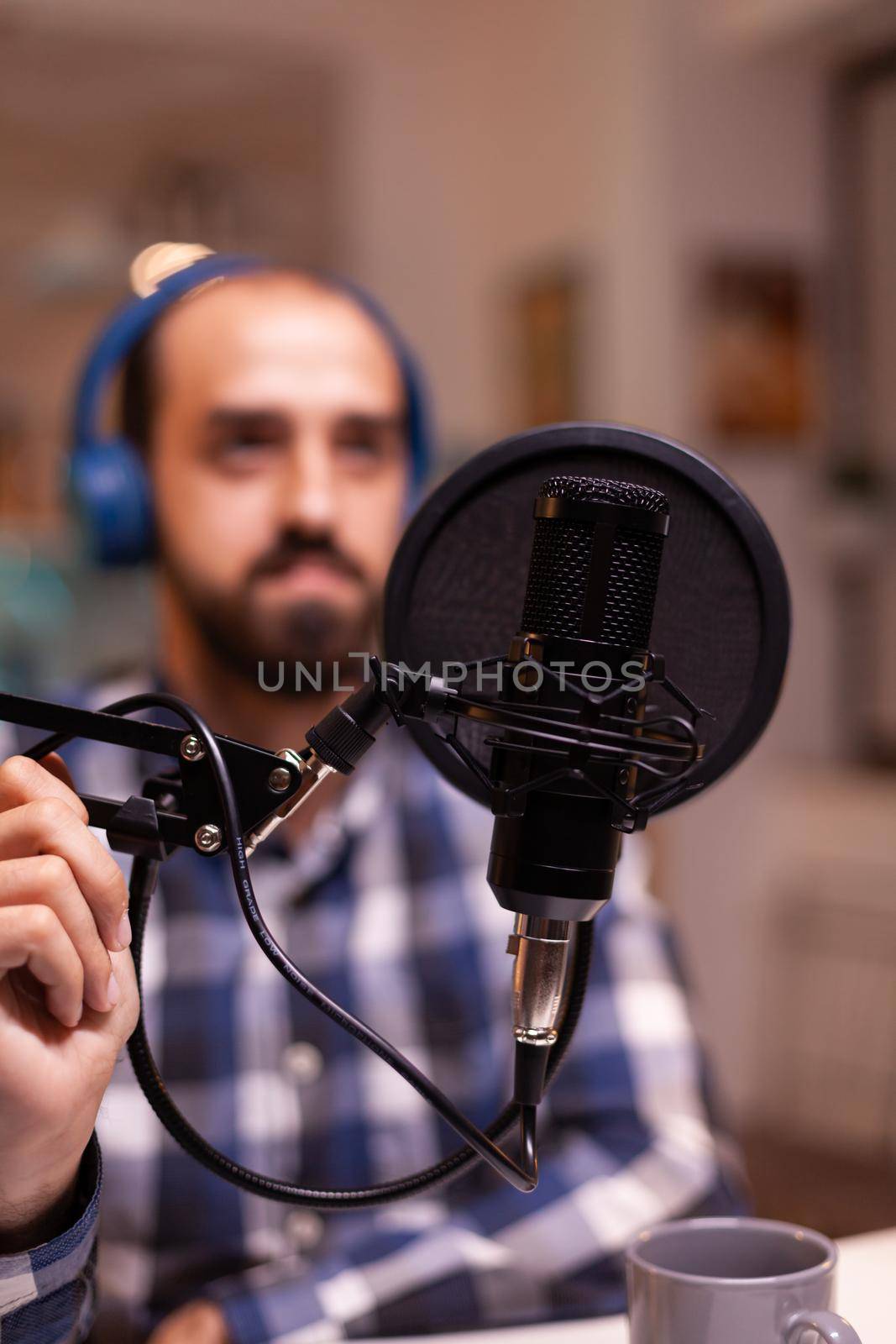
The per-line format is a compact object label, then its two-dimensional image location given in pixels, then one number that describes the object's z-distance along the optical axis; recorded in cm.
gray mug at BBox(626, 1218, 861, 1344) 44
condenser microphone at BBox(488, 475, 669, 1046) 40
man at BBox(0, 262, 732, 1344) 83
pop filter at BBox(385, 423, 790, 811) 46
